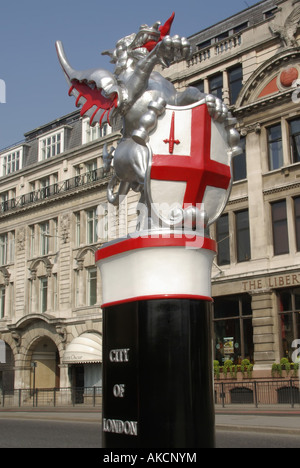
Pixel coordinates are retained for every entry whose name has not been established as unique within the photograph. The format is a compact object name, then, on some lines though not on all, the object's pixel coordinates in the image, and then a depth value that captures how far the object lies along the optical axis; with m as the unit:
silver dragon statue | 5.80
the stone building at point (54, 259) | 35.50
